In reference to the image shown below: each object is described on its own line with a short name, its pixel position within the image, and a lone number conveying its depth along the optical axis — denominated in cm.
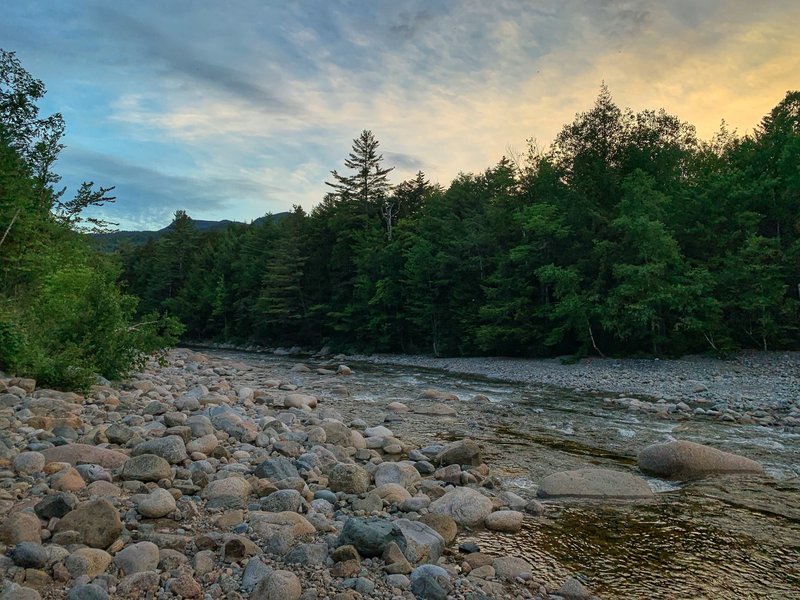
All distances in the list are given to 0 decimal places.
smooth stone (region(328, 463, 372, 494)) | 646
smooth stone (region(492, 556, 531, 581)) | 454
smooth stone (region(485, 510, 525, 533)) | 561
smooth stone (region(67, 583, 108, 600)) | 352
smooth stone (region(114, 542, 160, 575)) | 400
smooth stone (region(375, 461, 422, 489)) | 688
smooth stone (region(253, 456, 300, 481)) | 661
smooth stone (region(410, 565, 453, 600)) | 402
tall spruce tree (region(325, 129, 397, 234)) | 4675
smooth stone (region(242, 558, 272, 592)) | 396
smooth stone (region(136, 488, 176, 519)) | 509
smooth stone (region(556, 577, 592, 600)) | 422
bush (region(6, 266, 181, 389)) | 1056
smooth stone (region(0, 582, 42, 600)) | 335
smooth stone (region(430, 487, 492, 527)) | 580
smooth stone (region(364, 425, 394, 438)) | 991
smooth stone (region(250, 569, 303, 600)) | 378
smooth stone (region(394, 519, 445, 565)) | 463
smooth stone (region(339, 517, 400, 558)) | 457
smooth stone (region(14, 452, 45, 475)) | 576
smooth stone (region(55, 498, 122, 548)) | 434
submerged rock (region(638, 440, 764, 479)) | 777
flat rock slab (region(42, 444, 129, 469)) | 624
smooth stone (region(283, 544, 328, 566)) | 436
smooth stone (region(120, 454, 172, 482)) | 599
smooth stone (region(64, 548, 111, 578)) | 388
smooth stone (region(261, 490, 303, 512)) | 554
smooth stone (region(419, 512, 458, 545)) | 527
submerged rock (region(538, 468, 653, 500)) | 675
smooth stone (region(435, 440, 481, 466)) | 800
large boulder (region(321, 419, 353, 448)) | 885
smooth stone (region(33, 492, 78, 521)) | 464
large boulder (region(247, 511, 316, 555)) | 459
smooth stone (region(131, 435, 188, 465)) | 675
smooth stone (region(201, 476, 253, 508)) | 562
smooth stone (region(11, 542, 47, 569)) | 385
